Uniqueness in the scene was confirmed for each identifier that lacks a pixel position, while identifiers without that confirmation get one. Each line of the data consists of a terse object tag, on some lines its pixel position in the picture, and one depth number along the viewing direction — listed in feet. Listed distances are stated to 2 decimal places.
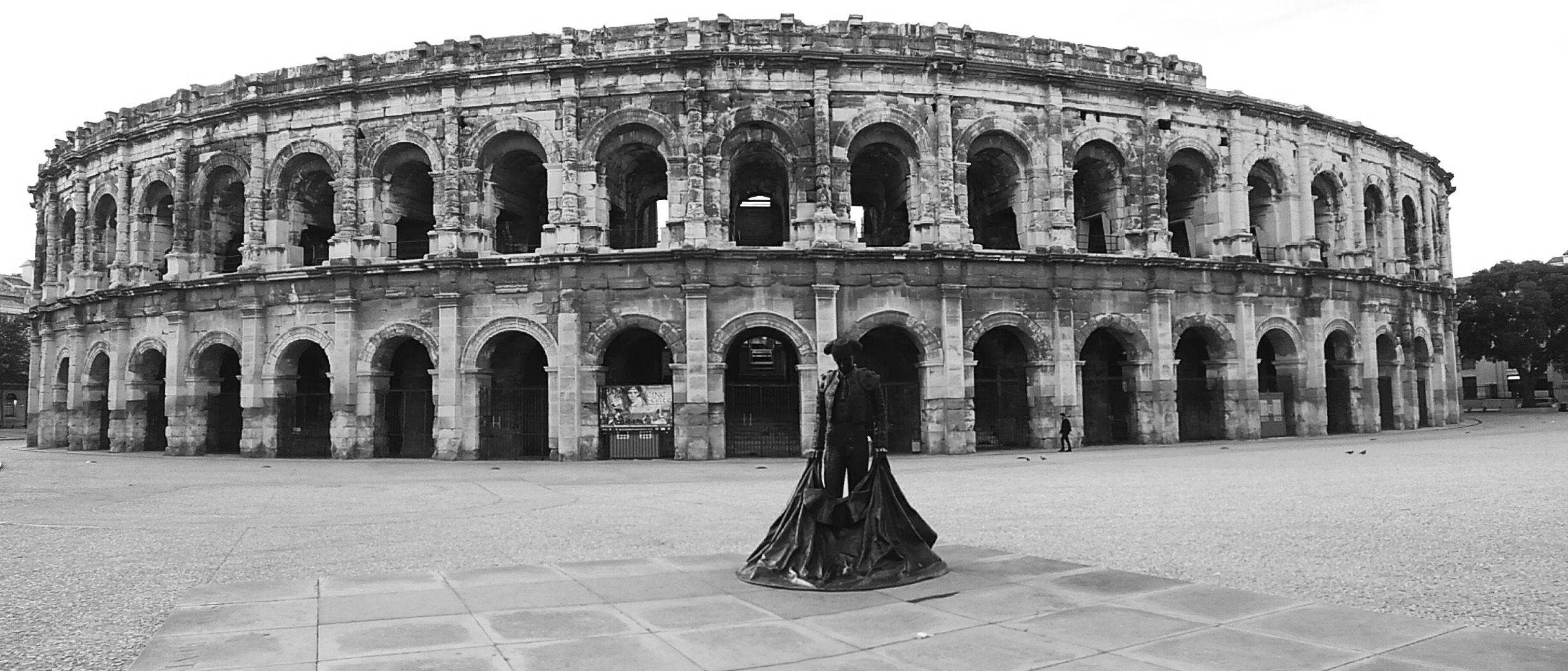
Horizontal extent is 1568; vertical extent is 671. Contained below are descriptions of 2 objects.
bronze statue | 22.63
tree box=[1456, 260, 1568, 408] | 148.77
